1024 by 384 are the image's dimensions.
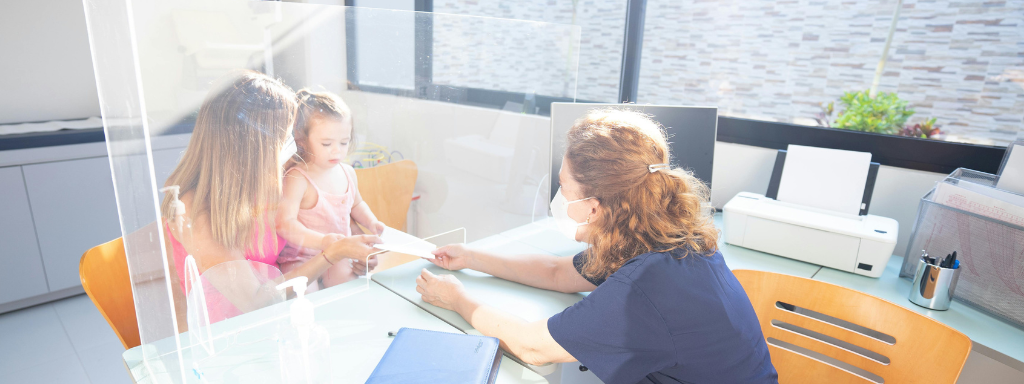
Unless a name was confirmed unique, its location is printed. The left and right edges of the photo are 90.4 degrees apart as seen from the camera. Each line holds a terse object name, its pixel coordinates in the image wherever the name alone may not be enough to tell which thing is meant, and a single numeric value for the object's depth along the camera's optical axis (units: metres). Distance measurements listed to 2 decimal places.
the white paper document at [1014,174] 1.29
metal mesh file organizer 1.18
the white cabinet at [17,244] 2.24
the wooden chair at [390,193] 1.18
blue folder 0.86
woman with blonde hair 0.82
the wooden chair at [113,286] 1.16
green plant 1.69
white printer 1.42
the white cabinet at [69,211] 2.32
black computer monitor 1.55
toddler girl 0.96
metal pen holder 1.23
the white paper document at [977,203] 1.20
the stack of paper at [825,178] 1.59
